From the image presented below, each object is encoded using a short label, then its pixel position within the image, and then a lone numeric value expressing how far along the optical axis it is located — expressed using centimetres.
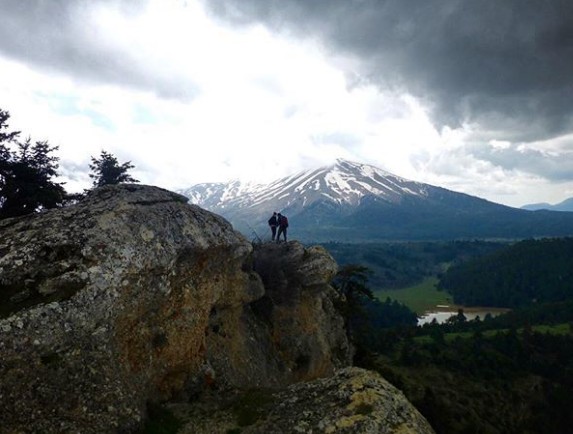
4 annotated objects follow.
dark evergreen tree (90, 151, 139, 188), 6145
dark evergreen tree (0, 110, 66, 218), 4100
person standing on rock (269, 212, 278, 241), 4422
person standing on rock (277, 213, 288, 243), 4300
